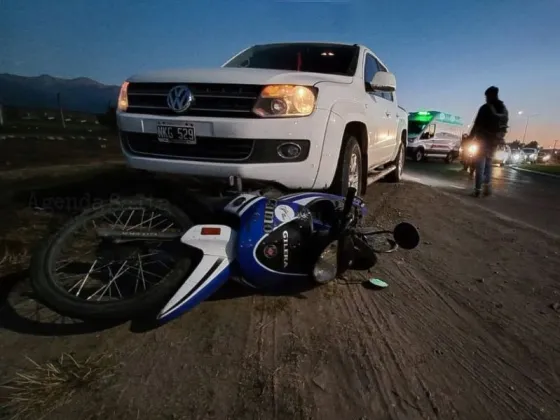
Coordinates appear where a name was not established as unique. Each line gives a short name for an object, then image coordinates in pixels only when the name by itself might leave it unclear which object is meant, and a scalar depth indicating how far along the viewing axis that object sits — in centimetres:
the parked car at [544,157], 4086
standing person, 616
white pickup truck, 250
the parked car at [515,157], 2593
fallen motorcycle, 176
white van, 1673
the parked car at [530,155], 3821
